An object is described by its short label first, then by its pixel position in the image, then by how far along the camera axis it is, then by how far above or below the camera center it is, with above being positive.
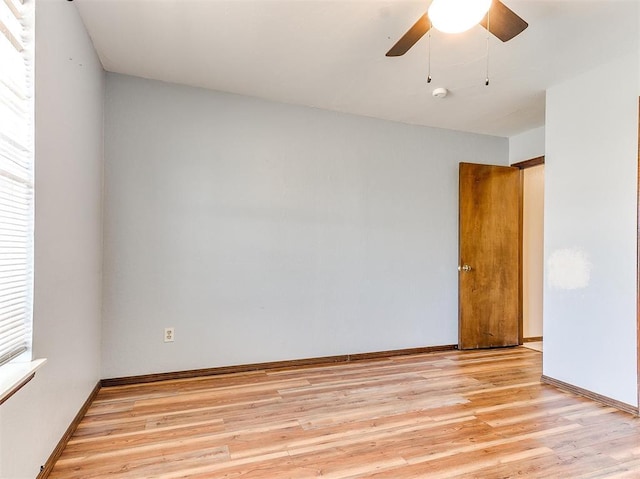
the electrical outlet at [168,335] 2.88 -0.76
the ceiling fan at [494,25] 1.54 +1.01
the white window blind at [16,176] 1.32 +0.24
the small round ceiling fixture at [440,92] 2.94 +1.25
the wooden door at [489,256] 3.87 -0.14
